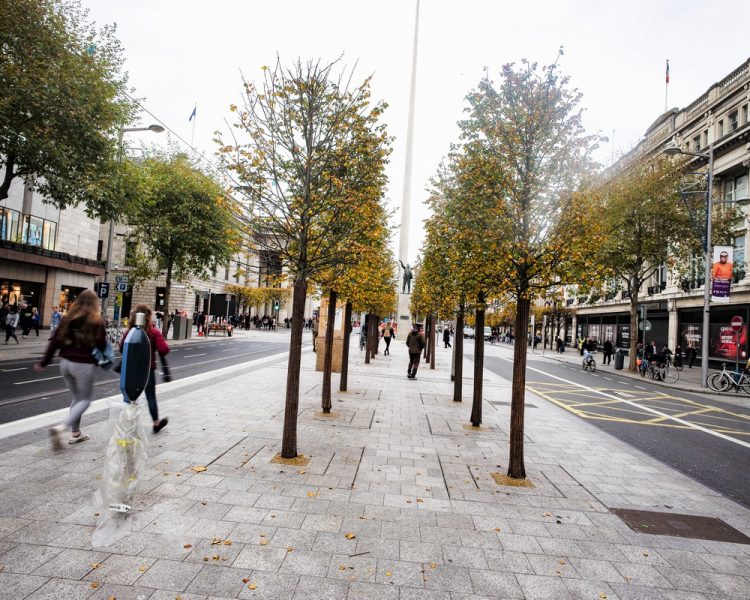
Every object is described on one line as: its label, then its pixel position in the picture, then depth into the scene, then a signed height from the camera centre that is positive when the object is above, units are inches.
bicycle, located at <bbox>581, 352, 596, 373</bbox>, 981.8 -56.6
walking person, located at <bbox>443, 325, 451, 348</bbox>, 1551.3 -36.2
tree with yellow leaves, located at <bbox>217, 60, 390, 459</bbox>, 245.9 +85.9
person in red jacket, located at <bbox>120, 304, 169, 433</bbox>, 263.0 -43.4
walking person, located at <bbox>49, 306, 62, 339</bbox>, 799.8 -27.8
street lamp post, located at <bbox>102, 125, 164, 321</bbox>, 763.8 +260.2
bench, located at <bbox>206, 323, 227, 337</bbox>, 1539.1 -48.3
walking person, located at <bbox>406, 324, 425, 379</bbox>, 645.3 -27.9
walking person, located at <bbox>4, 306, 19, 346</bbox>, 823.3 -43.9
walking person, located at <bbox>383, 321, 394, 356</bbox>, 1134.2 -30.1
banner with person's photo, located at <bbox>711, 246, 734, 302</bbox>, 749.9 +121.1
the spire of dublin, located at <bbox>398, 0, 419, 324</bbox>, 1905.8 +624.6
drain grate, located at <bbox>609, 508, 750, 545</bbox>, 181.3 -78.3
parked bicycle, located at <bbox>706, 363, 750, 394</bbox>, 702.5 -57.3
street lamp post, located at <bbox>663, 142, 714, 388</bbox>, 748.0 +122.6
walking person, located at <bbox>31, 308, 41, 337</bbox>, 991.5 -40.4
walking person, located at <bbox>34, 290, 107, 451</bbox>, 207.3 -19.6
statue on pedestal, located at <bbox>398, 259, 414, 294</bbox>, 1507.4 +161.0
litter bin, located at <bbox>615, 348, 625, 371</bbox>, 1039.6 -47.7
